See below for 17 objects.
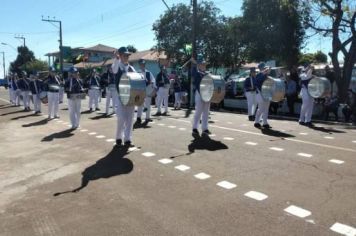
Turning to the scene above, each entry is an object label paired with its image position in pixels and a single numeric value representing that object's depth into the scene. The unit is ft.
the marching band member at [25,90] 75.00
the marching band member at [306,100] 46.55
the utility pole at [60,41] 197.39
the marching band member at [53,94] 58.34
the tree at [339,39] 61.67
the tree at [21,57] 365.94
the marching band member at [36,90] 66.44
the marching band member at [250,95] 52.34
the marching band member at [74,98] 45.66
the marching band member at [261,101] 43.65
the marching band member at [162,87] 61.31
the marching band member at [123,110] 31.42
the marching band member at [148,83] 46.68
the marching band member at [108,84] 56.72
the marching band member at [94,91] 71.52
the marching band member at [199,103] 38.11
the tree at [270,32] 90.12
